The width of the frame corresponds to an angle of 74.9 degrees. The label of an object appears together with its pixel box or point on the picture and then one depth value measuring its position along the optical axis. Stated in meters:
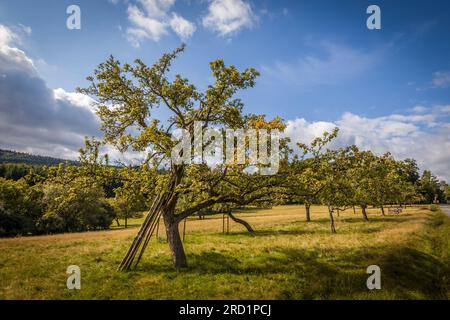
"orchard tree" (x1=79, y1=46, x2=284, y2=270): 17.19
